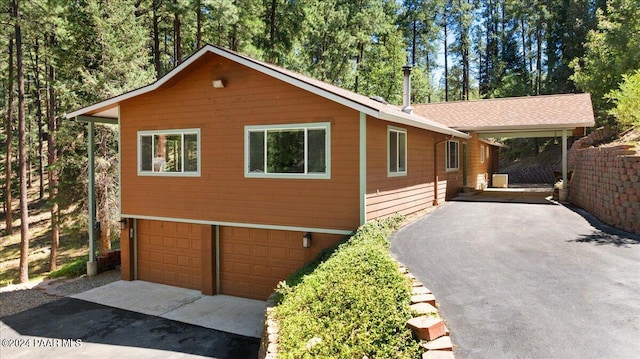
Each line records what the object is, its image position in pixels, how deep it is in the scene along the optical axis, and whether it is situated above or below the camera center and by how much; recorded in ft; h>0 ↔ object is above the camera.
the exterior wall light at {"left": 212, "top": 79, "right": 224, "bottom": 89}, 30.71 +6.91
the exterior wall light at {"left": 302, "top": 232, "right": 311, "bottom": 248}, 28.12 -4.42
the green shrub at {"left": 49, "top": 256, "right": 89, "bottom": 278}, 40.51 -9.34
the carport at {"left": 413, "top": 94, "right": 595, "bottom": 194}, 45.50 +7.17
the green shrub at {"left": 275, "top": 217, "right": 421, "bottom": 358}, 13.85 -5.35
